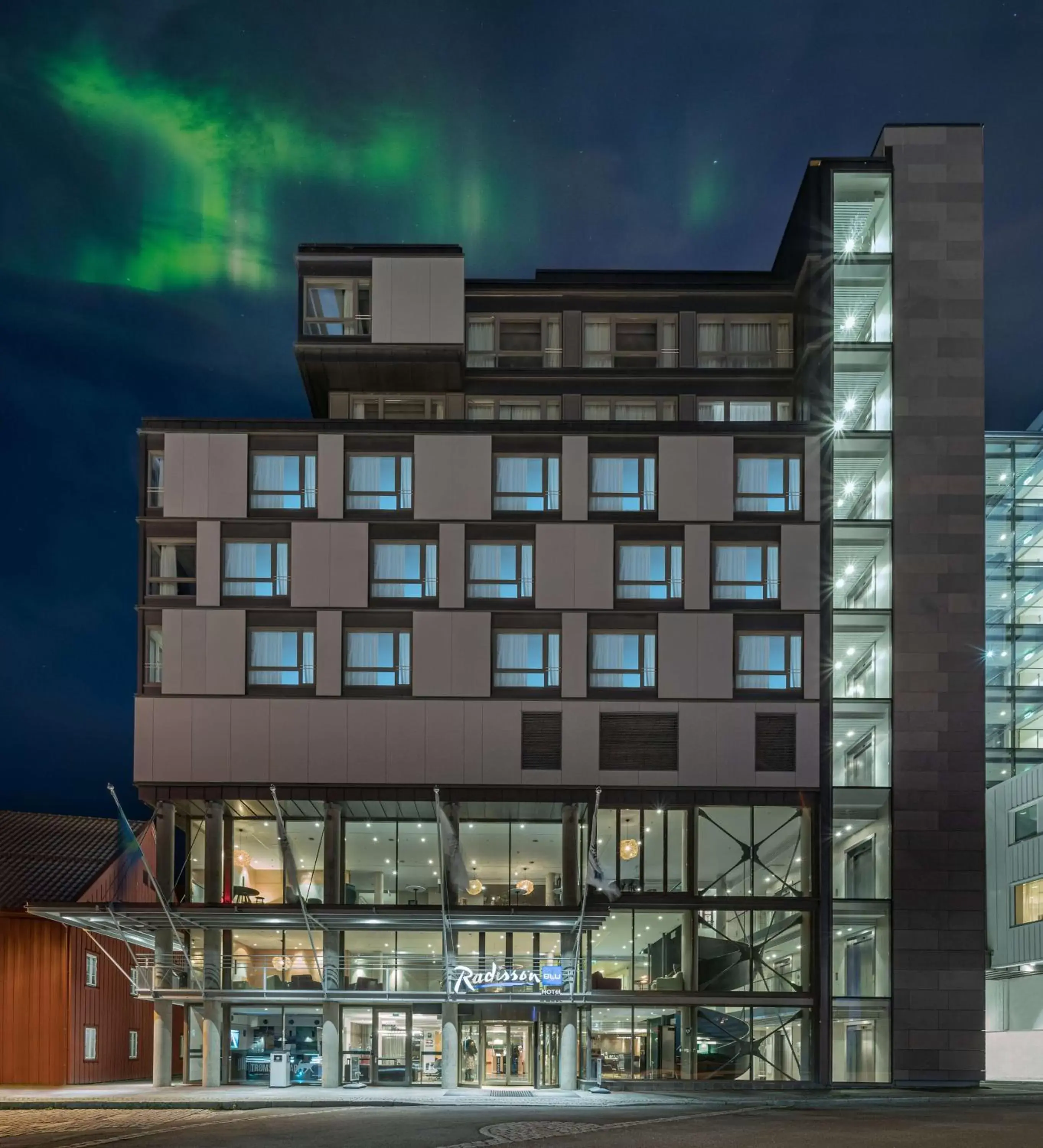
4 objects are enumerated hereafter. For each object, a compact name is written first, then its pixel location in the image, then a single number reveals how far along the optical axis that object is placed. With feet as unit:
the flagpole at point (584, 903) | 131.13
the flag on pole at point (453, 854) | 133.69
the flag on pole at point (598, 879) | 131.95
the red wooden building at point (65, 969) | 143.43
